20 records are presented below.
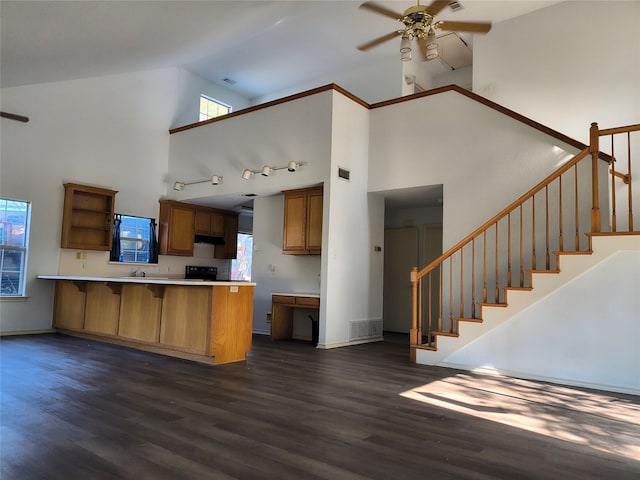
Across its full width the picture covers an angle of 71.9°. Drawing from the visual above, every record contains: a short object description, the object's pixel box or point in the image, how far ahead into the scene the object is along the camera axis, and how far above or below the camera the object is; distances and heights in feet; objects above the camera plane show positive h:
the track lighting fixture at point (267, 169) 21.89 +5.33
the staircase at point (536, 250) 14.23 +1.10
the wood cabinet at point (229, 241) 31.14 +2.02
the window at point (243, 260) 34.37 +0.81
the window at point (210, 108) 31.60 +11.89
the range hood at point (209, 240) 29.89 +2.04
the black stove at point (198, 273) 28.89 -0.26
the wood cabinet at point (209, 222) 29.25 +3.20
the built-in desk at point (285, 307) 21.49 -1.86
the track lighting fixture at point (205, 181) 25.68 +5.28
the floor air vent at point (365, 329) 22.15 -2.87
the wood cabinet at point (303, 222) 22.25 +2.60
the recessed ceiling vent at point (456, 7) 22.08 +13.67
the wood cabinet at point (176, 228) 27.50 +2.54
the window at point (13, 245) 21.80 +0.93
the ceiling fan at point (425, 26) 14.24 +8.42
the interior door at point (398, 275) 27.35 -0.03
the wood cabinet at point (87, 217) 23.44 +2.66
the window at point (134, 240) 25.79 +1.63
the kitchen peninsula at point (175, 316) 15.79 -1.91
